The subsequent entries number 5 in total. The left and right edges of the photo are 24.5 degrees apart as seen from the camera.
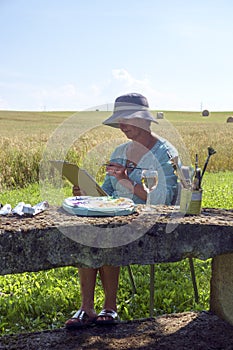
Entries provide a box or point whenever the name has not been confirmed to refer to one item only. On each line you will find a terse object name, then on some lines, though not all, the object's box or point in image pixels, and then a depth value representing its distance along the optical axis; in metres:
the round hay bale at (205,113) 51.22
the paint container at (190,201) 3.07
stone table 2.72
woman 3.48
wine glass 3.37
